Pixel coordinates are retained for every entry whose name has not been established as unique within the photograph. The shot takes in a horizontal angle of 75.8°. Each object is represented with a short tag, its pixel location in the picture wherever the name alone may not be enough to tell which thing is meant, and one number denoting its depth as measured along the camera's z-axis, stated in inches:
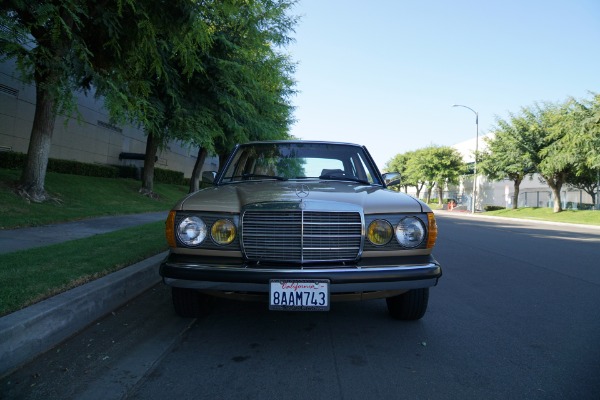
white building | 1517.0
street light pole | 1317.7
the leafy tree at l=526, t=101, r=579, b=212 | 1008.9
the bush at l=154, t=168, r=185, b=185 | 1050.4
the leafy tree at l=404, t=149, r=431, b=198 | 1933.4
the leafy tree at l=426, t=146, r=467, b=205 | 1877.5
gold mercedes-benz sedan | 103.9
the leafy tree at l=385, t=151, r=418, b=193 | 2673.7
